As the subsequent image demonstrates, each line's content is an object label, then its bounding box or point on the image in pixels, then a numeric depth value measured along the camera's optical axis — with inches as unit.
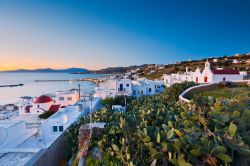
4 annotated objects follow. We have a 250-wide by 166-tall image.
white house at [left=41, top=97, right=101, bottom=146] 329.2
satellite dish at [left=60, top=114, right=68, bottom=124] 339.2
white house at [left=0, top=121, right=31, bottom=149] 256.1
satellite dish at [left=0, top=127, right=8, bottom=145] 255.6
